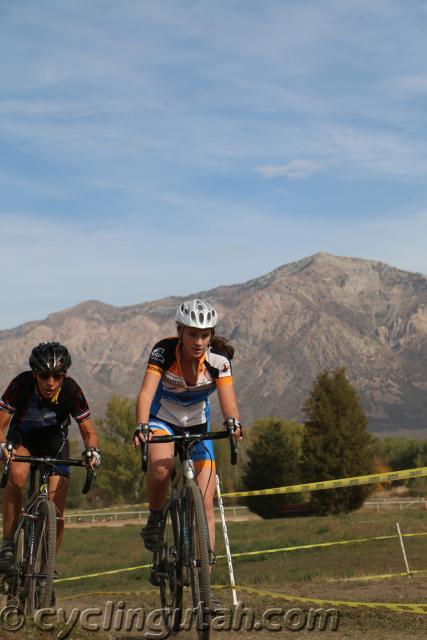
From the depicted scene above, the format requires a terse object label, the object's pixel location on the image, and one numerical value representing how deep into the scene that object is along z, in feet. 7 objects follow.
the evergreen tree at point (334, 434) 240.73
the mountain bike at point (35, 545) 26.43
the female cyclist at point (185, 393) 26.94
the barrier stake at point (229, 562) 39.99
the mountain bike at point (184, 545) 23.85
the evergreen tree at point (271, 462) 250.16
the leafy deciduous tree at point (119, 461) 372.35
